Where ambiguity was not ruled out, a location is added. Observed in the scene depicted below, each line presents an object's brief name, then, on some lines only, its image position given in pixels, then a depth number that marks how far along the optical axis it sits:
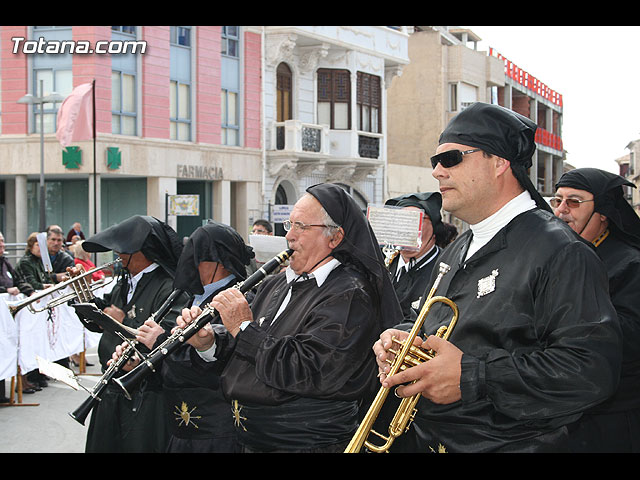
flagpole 18.20
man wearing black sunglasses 2.26
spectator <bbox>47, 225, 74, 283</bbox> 10.55
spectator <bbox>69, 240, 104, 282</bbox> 11.55
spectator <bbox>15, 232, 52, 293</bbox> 9.95
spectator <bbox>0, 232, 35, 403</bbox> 9.11
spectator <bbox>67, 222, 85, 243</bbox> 17.30
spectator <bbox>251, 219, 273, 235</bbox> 10.24
